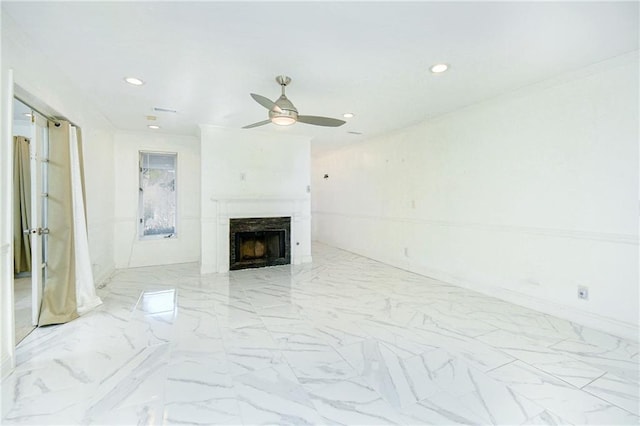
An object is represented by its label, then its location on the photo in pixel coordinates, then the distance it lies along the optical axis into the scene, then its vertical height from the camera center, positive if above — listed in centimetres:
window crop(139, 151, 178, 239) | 547 +26
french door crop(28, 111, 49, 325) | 284 +4
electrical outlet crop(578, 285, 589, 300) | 290 -81
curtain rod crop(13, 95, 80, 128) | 267 +90
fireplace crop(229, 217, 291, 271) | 514 -60
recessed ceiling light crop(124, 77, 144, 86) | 304 +131
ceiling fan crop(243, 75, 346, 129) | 285 +95
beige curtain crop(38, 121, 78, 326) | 297 -18
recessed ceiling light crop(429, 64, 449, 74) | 278 +132
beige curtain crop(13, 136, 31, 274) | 448 +6
